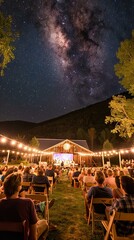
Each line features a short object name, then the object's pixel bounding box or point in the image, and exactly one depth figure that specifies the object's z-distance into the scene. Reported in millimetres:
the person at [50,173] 8705
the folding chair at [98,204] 3198
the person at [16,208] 1633
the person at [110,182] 5179
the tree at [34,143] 25740
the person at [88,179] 6348
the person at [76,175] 9625
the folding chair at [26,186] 4895
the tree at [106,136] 56248
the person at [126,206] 2193
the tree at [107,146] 34625
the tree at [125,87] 10686
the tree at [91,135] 58246
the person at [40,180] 4951
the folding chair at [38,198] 3115
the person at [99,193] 3400
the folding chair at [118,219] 2062
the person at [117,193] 2977
